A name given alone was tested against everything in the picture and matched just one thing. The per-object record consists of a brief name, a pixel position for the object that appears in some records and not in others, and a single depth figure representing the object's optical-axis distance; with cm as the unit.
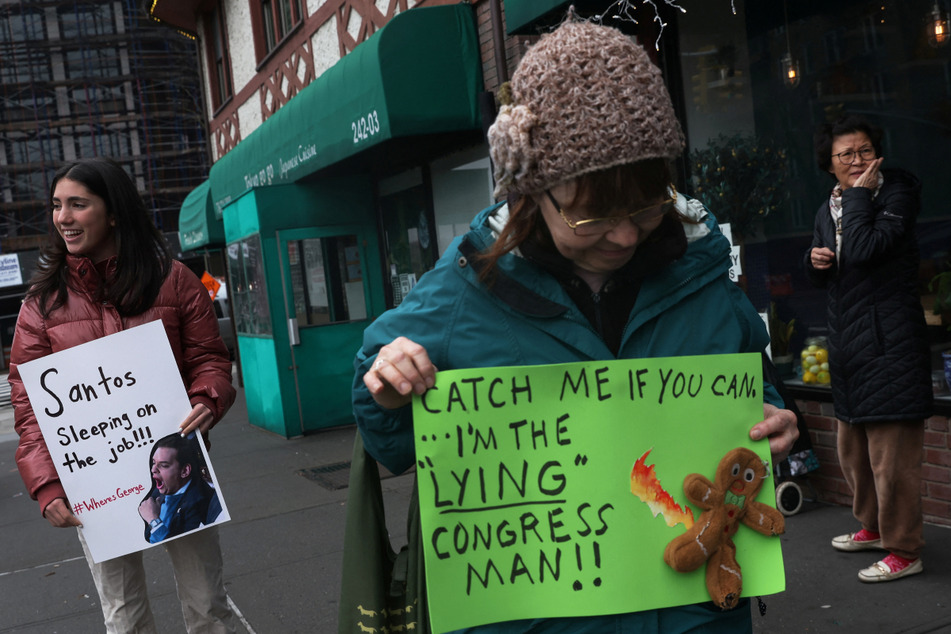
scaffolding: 4169
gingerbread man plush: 160
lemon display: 526
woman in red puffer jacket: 295
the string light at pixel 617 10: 539
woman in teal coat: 143
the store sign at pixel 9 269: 3334
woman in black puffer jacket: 397
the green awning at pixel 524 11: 512
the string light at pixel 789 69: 561
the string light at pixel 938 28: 486
